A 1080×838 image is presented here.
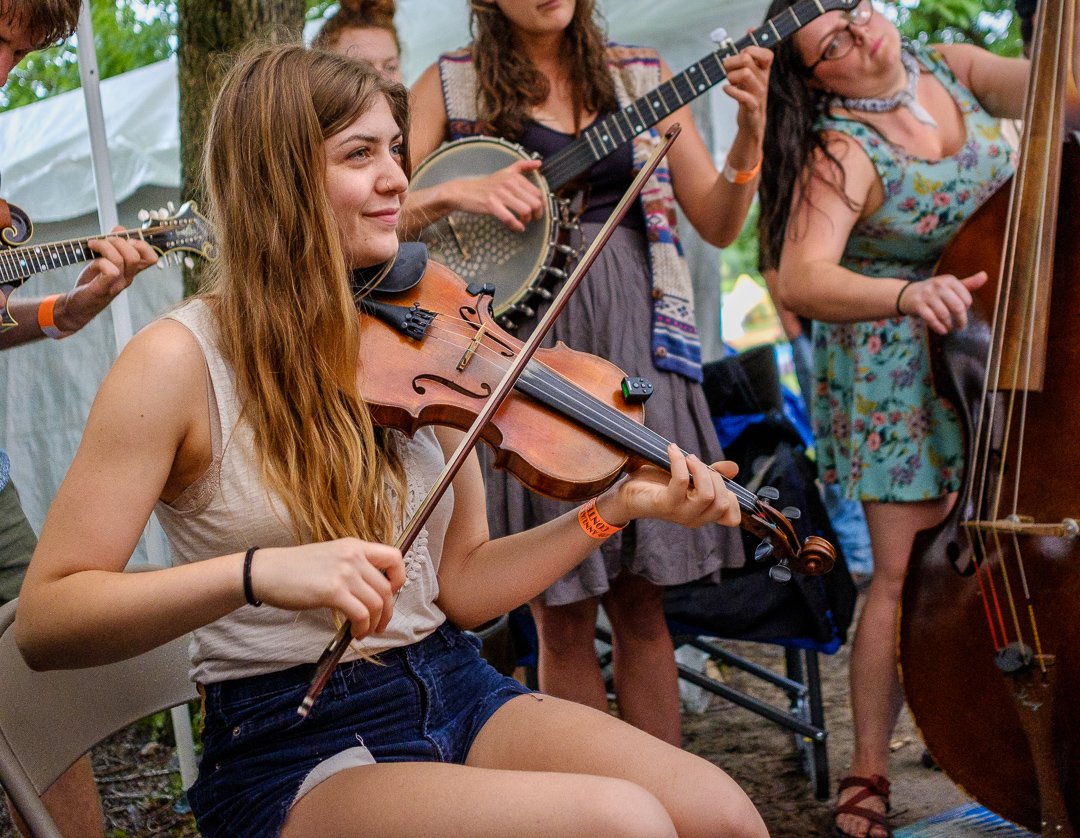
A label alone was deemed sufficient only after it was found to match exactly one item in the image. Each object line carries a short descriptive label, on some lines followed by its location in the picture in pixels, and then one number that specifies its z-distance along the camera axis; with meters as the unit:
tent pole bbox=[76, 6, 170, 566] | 2.59
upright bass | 1.83
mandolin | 2.29
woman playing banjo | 2.23
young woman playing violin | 1.20
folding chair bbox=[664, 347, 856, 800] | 2.71
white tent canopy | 3.09
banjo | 2.16
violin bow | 1.14
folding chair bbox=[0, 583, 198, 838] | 1.40
